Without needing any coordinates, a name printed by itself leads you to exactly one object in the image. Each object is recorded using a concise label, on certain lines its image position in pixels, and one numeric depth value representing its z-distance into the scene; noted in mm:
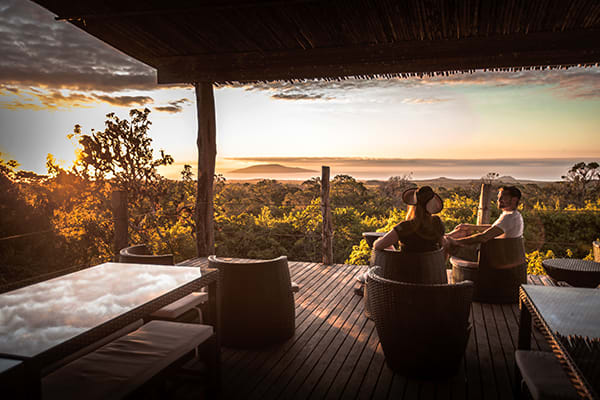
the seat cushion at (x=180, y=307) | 2664
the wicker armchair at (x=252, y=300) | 3020
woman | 3199
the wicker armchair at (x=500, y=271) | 4145
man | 4035
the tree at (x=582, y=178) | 11632
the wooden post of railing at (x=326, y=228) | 6320
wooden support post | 6047
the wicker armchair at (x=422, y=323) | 2398
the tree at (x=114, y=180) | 9227
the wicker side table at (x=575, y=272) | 3549
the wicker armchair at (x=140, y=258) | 2959
